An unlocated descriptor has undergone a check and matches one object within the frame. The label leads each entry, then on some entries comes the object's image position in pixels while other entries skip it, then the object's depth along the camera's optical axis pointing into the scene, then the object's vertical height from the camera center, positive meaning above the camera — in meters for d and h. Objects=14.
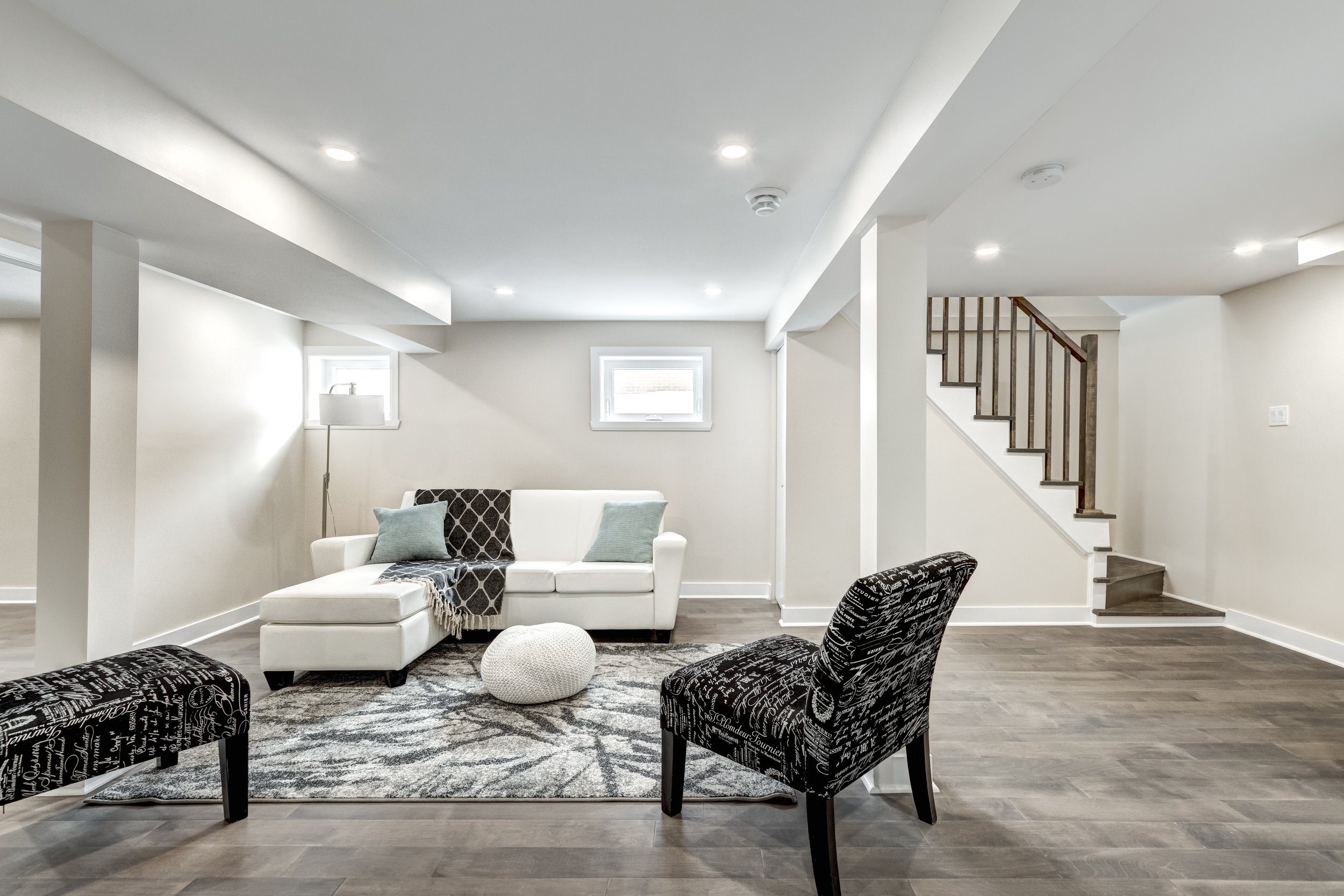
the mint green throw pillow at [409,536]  4.35 -0.58
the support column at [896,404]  2.29 +0.19
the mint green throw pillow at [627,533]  4.41 -0.55
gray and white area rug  2.25 -1.20
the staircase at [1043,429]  4.47 +0.21
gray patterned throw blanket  3.87 -0.74
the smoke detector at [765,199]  2.70 +1.12
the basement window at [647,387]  5.41 +0.59
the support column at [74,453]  2.32 +0.00
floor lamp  4.64 +0.33
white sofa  3.27 -0.84
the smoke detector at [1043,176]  2.42 +1.10
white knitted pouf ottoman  2.98 -1.02
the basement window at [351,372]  5.37 +0.70
